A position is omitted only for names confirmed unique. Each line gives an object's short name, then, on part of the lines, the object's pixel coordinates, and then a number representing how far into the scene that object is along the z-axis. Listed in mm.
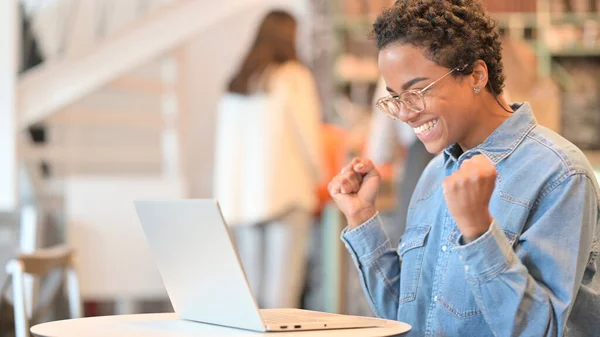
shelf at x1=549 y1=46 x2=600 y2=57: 9113
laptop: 2599
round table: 2614
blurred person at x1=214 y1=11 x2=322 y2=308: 7150
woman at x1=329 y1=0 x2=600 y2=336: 2604
